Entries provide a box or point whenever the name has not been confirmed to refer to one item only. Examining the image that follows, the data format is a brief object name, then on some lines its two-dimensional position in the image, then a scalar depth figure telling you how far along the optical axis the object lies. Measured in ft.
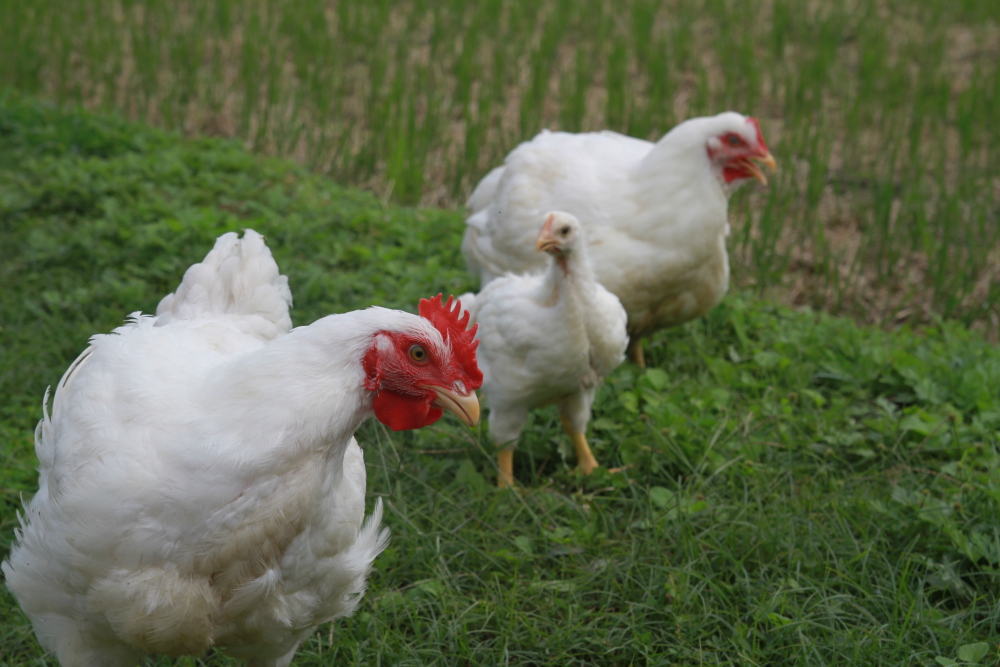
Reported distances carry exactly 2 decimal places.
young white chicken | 11.66
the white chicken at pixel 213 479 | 6.29
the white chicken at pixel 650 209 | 14.01
